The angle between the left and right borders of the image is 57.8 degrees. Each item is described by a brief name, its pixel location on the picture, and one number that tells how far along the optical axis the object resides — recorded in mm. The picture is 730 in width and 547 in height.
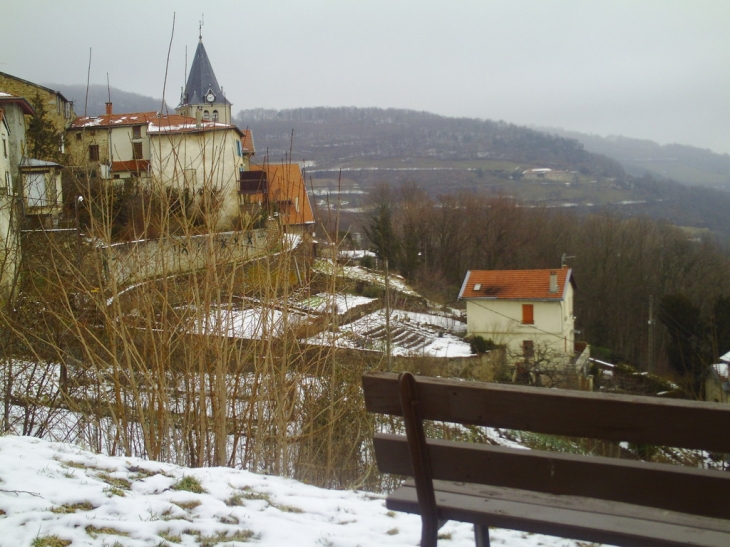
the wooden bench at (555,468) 1731
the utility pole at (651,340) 28114
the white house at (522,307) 28781
